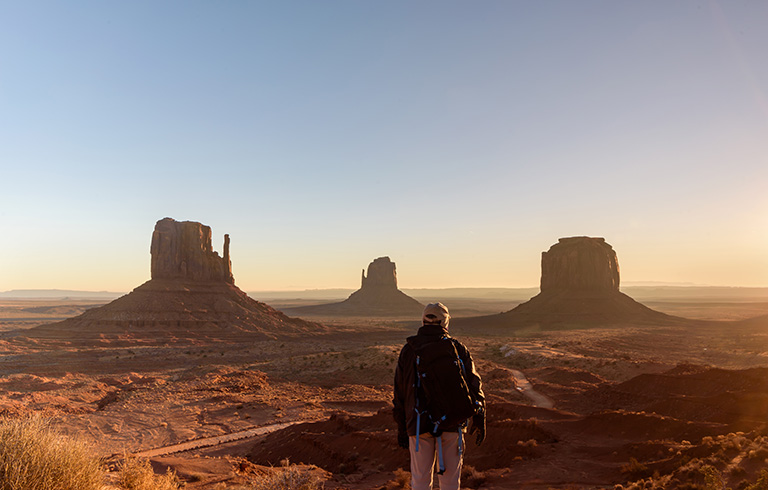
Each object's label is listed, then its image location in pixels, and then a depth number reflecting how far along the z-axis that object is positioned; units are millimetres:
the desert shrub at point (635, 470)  8281
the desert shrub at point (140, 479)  6722
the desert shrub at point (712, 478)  6094
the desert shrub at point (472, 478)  8775
